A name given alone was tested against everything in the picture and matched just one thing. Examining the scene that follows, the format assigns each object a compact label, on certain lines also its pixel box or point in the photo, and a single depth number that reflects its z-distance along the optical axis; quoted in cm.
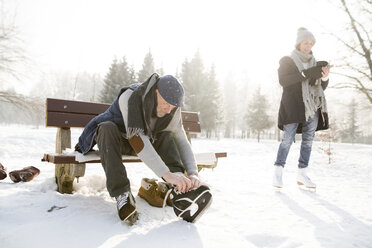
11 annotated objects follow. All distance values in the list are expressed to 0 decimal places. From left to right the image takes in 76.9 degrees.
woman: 332
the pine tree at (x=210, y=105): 2944
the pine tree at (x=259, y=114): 3105
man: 182
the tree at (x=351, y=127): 4088
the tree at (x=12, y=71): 911
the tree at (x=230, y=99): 4722
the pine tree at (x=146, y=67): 3123
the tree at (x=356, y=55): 939
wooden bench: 256
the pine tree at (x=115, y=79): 2750
